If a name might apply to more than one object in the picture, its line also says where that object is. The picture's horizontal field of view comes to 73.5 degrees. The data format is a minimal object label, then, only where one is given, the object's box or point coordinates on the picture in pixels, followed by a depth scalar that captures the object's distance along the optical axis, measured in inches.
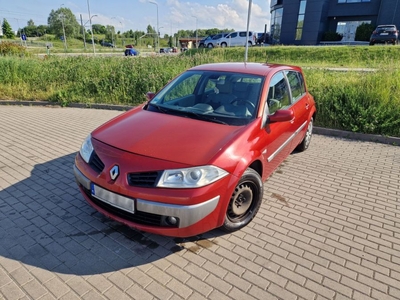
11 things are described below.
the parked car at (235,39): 1202.6
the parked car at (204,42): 1300.9
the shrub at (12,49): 600.8
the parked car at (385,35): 874.9
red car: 92.6
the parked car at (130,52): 1240.2
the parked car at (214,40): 1246.1
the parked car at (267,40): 1477.6
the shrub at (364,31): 1194.6
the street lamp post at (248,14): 426.9
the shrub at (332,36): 1302.9
